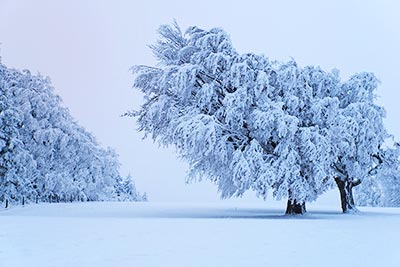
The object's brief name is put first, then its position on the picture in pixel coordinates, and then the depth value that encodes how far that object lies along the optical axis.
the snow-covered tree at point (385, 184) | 25.25
